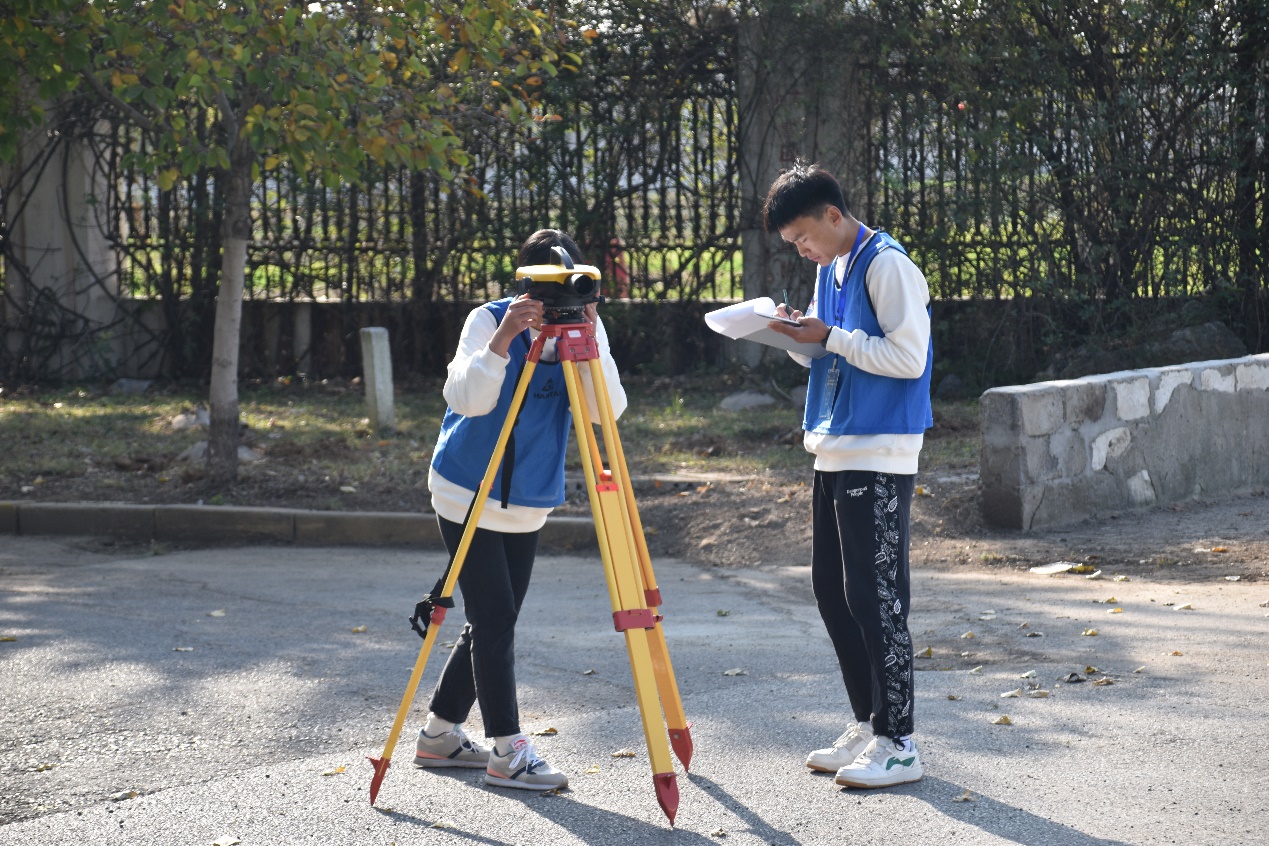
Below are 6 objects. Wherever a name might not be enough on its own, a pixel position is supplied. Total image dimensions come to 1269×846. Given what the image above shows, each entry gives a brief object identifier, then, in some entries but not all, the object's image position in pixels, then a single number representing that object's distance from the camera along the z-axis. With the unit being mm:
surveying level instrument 7172
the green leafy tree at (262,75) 15586
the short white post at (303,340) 28828
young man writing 7621
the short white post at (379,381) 22531
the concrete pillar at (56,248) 28078
